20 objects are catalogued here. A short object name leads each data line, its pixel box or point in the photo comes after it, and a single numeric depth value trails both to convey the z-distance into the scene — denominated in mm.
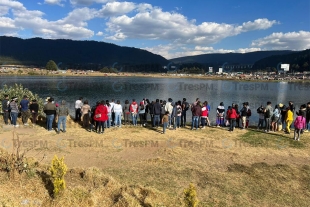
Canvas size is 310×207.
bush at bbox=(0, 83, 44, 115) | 18000
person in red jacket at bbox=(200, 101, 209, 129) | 17141
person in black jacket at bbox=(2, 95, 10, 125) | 15766
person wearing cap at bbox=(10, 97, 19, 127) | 15336
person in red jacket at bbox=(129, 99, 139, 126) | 17338
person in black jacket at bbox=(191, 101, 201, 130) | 16531
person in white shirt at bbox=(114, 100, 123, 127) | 16625
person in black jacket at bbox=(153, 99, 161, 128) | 16188
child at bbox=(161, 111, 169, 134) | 15255
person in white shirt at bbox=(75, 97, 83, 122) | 17500
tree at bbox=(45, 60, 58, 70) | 169425
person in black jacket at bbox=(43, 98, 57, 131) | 14823
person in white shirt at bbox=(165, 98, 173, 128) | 16609
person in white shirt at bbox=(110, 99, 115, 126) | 16906
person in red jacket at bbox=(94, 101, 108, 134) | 14734
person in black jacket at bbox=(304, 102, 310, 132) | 16516
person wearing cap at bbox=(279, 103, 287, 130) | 17266
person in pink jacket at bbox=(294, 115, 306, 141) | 14402
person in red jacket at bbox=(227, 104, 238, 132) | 16256
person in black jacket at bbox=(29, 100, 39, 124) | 16062
